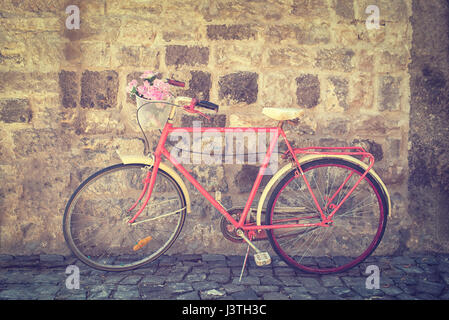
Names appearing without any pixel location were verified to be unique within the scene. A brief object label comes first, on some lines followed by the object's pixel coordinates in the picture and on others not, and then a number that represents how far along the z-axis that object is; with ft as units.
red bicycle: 9.30
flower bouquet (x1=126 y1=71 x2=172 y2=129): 8.69
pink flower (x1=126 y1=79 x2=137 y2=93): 8.91
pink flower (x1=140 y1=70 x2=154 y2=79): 9.04
